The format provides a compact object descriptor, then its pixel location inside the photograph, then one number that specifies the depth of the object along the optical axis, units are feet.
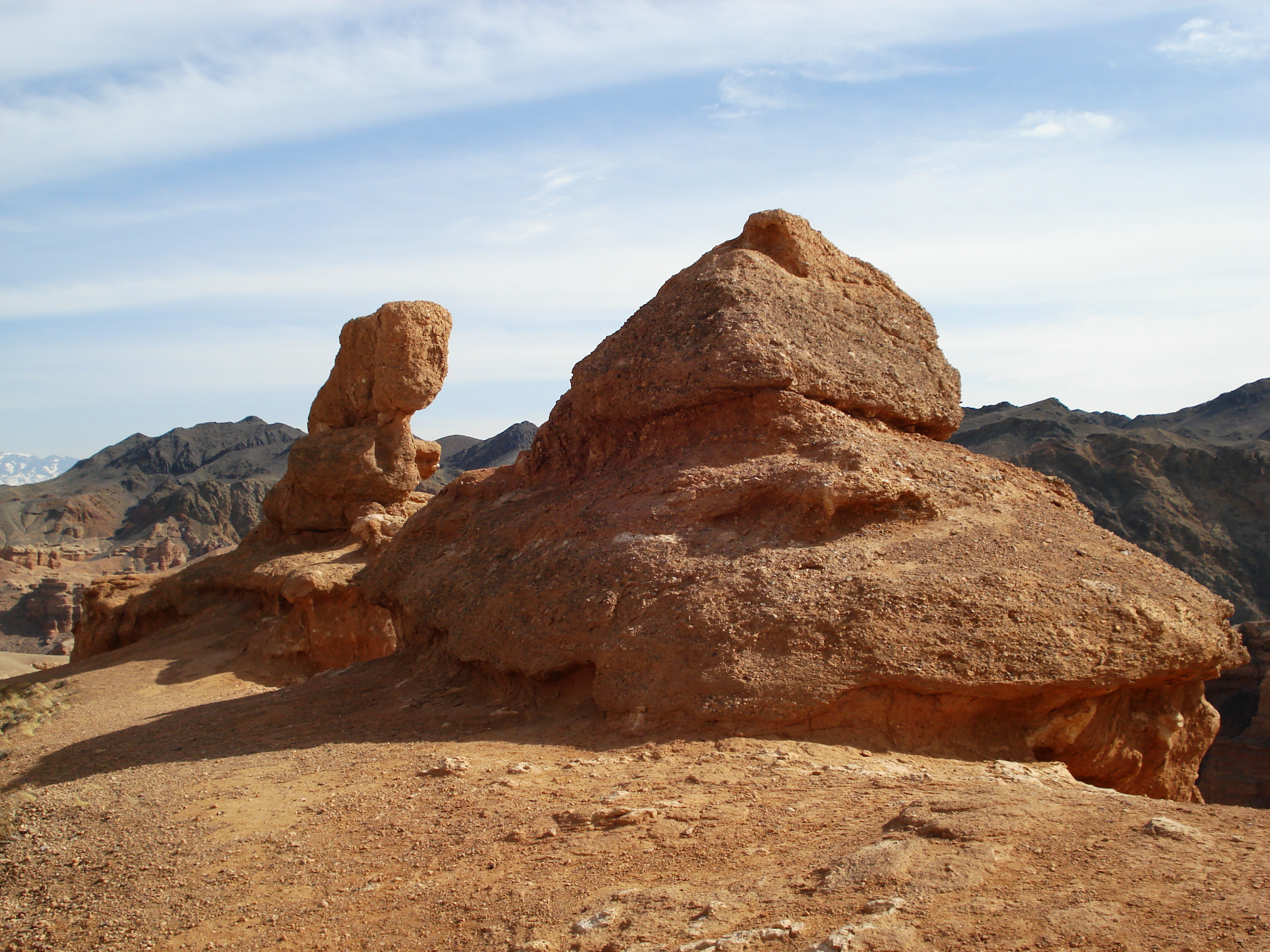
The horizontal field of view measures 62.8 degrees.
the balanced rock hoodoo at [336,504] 34.50
